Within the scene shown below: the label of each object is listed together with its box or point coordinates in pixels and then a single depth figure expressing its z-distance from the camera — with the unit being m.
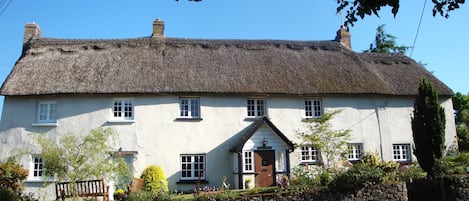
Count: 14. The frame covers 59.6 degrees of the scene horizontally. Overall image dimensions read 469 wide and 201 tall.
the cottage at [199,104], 19.91
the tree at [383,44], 39.75
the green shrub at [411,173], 15.68
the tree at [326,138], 20.08
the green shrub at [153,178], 18.48
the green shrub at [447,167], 15.55
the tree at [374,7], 5.88
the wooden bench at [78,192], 14.03
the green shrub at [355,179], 14.24
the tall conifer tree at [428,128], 16.09
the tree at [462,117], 26.67
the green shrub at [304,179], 14.59
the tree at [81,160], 13.95
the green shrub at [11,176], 16.01
